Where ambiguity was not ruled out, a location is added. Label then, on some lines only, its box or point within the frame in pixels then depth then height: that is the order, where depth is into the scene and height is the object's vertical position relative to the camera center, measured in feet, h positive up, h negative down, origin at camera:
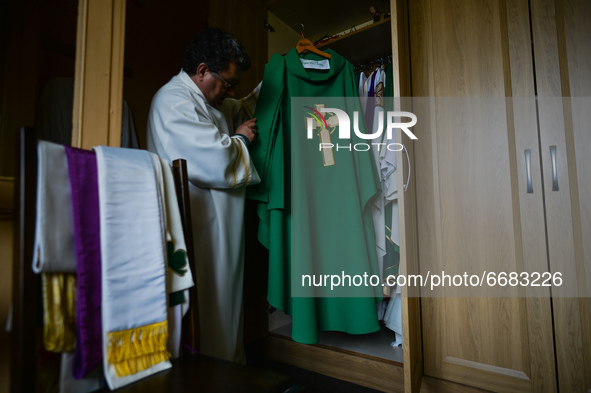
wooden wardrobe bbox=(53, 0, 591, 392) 3.68 +0.36
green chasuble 4.93 +0.14
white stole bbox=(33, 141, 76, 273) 2.13 +0.05
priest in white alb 4.00 +0.69
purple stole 2.25 -0.27
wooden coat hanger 5.50 +2.84
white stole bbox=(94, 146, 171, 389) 2.32 -0.36
